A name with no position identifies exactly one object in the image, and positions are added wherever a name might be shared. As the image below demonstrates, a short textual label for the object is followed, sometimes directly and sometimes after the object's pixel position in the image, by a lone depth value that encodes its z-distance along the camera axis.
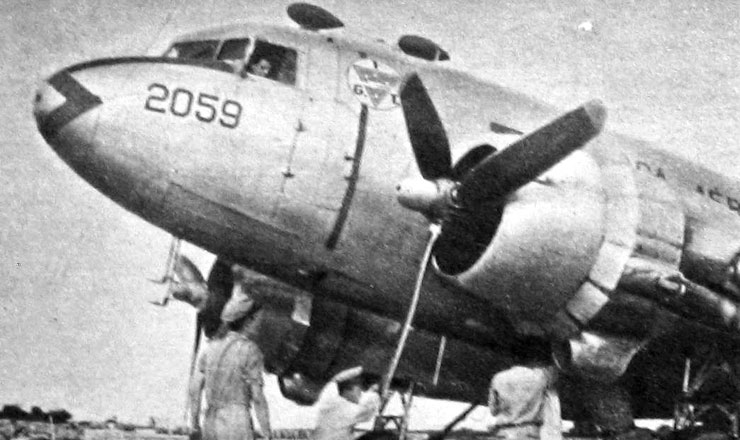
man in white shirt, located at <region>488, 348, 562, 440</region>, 6.98
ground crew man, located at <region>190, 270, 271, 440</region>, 7.42
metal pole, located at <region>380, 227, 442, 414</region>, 8.27
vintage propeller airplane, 8.38
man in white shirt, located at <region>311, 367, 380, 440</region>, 8.11
